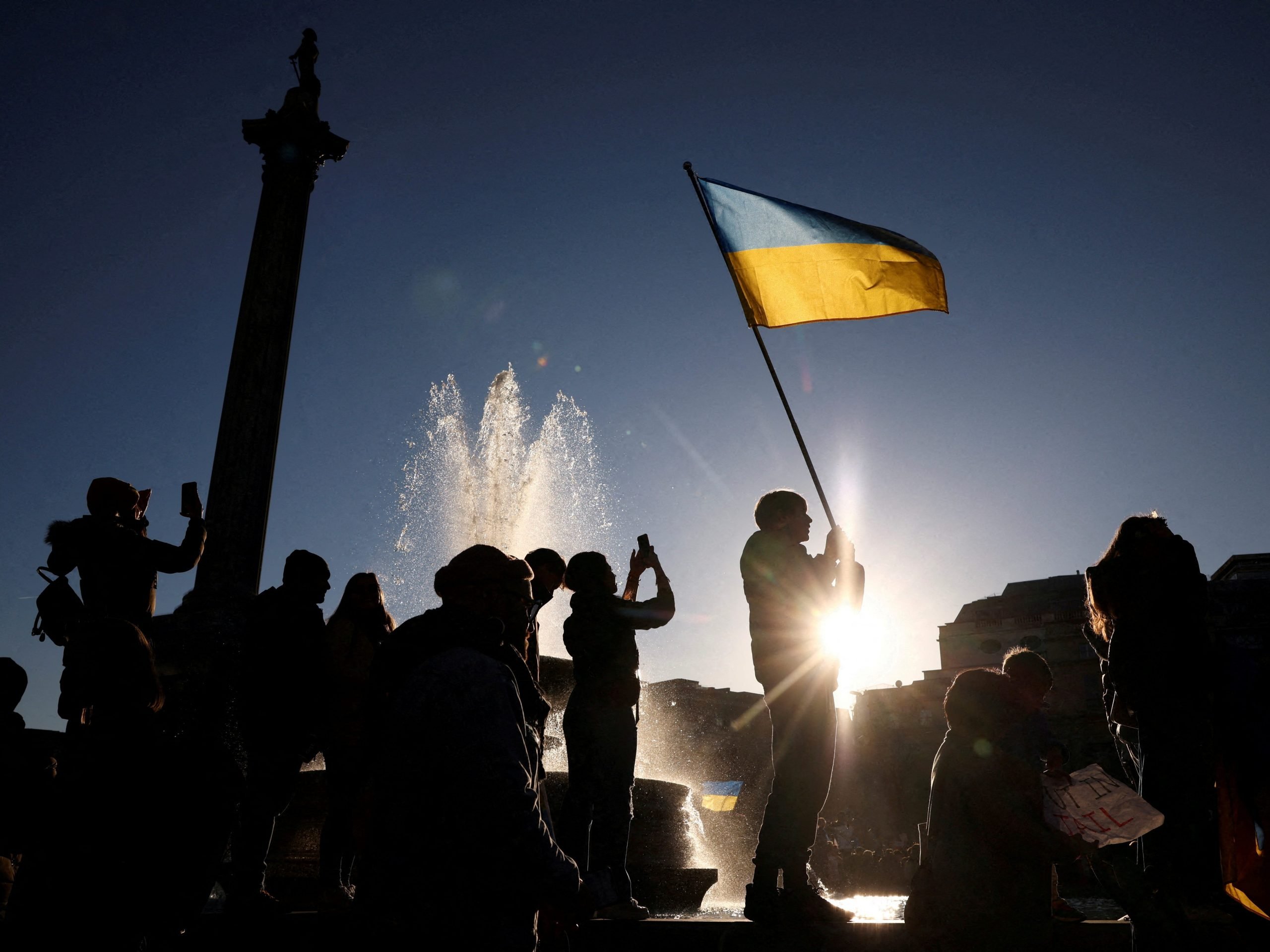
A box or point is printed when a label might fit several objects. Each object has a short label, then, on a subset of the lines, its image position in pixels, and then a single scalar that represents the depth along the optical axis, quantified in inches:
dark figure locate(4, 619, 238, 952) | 90.4
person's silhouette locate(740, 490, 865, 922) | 138.6
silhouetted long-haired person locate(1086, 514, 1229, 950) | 130.0
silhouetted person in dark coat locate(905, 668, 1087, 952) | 118.7
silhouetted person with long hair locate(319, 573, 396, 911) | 164.2
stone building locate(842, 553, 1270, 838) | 1804.9
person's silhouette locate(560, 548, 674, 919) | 159.0
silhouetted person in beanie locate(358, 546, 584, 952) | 77.3
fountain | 250.8
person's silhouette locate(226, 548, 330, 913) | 157.3
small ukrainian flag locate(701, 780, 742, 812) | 1207.6
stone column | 536.4
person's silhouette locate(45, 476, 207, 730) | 177.3
